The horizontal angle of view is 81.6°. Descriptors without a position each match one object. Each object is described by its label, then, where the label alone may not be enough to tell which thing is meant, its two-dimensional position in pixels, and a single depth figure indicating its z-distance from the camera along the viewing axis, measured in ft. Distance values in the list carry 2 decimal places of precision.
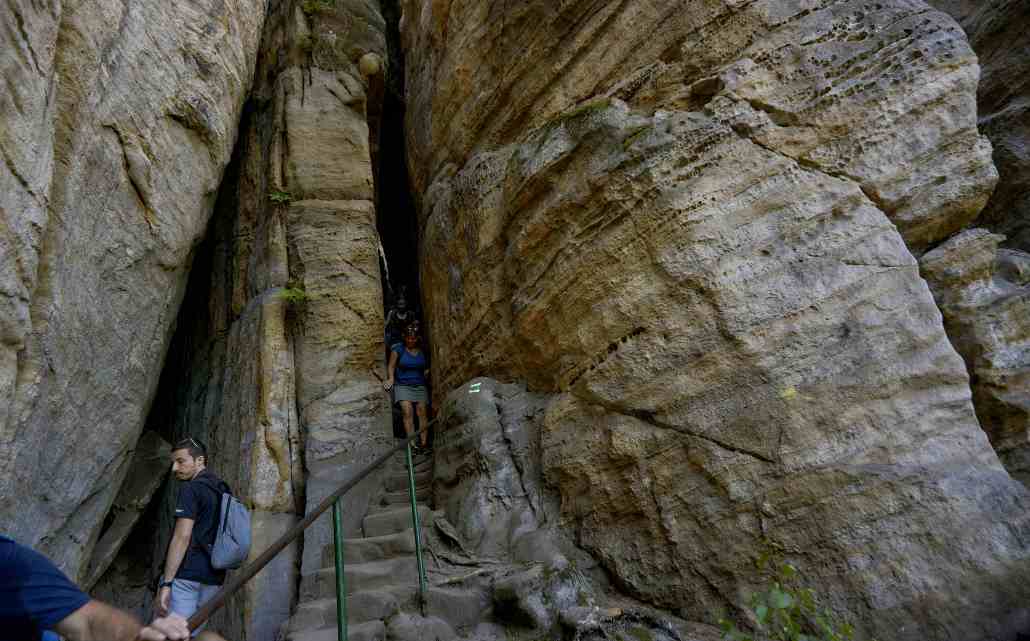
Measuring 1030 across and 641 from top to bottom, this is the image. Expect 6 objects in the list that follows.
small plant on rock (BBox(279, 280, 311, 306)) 24.36
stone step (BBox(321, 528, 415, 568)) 17.28
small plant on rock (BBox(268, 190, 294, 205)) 26.86
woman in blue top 24.71
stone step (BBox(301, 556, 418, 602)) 15.87
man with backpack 12.68
